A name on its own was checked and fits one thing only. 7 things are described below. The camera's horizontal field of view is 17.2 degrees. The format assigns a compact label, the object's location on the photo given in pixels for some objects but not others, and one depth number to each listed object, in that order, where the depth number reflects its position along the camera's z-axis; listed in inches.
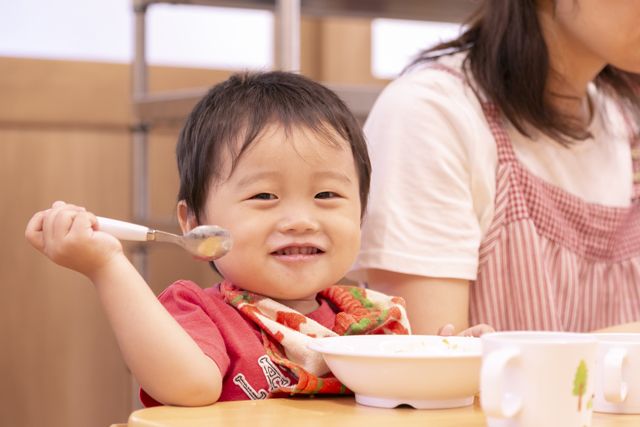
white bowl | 48.0
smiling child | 49.0
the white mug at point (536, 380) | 45.4
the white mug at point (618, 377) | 48.0
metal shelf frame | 86.8
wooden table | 47.5
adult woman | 61.6
